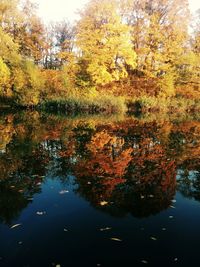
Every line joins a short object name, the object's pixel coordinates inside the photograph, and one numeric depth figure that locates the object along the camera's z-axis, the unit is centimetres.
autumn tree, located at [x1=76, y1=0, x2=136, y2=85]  2139
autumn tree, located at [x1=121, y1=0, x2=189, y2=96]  2343
